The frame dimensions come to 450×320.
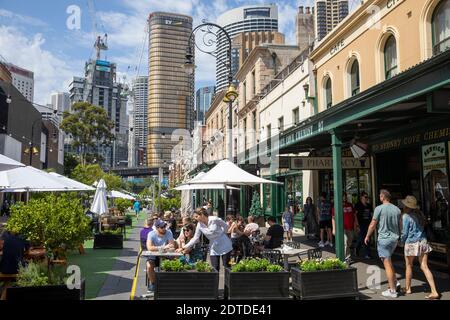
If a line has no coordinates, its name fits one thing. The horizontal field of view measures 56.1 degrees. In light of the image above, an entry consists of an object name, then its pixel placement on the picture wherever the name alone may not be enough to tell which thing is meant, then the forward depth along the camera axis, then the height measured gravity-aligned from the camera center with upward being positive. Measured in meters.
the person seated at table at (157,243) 8.08 -0.85
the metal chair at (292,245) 9.51 -1.00
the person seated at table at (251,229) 10.05 -0.68
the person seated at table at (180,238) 9.53 -0.84
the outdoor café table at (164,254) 7.82 -0.99
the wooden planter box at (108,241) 15.36 -1.46
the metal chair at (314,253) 7.90 -0.99
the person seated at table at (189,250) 8.36 -1.00
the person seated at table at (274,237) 9.81 -0.85
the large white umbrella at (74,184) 13.67 +0.57
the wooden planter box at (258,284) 6.46 -1.28
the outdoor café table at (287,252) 7.91 -1.02
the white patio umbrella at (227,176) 10.59 +0.63
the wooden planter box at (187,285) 6.41 -1.28
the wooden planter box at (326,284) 6.47 -1.30
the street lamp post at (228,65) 13.40 +4.51
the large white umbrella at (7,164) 8.34 +0.74
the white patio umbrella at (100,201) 17.15 -0.02
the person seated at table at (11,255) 7.46 -0.94
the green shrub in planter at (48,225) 8.74 -0.50
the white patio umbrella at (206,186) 13.86 +0.50
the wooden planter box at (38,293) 5.78 -1.26
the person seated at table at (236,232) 10.02 -0.76
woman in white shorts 7.37 -0.68
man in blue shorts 7.45 -0.61
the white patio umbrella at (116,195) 29.55 +0.43
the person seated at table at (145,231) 11.28 -0.81
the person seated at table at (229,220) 10.90 -0.52
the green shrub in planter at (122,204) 30.23 -0.23
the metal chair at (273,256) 8.21 -1.08
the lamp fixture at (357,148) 11.47 +1.41
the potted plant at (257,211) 21.92 -0.54
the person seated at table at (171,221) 14.11 -0.72
